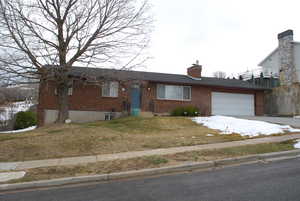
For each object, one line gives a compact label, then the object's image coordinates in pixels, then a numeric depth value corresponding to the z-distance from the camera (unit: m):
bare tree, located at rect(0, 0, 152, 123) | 12.44
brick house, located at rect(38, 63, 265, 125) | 17.30
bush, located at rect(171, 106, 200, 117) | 17.80
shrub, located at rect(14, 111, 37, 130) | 20.39
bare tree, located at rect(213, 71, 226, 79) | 73.56
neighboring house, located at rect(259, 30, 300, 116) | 22.11
